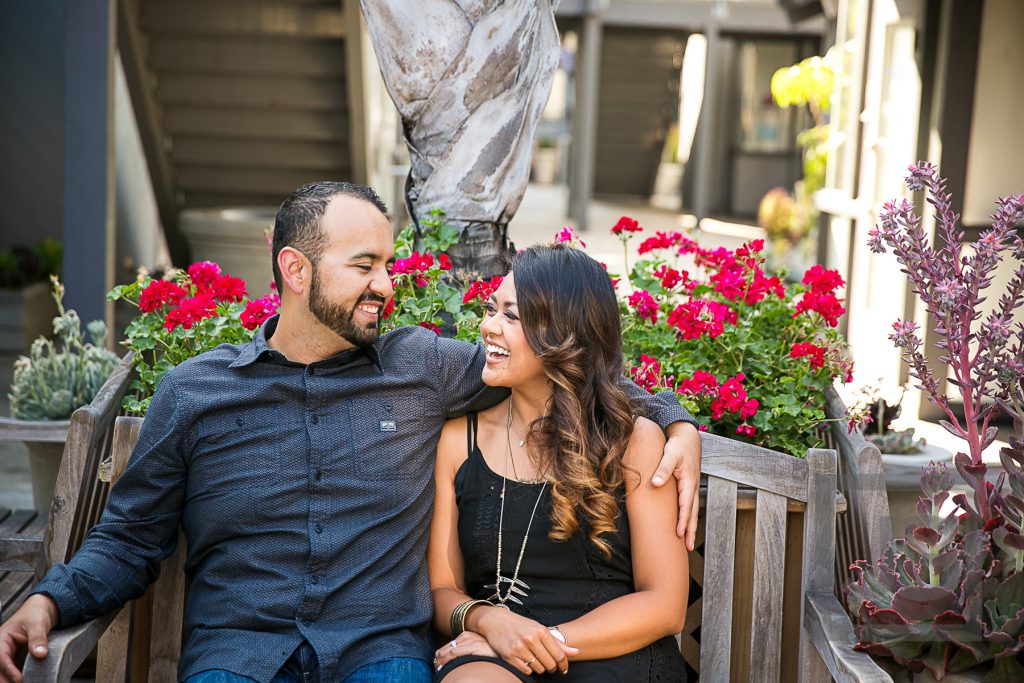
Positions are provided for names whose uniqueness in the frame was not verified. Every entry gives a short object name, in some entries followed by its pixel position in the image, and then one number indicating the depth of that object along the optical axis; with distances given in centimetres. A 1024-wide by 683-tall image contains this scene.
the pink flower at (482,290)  312
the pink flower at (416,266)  310
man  240
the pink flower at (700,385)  292
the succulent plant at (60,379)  403
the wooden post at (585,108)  1356
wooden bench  257
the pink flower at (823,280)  317
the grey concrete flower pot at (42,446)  373
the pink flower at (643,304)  317
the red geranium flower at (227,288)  324
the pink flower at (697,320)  308
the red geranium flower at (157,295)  312
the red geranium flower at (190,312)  299
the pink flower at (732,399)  291
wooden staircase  802
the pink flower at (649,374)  303
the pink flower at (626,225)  332
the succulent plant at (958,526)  204
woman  240
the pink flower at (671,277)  324
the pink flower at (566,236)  295
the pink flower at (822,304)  316
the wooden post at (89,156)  548
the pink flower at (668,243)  338
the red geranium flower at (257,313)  306
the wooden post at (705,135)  1461
